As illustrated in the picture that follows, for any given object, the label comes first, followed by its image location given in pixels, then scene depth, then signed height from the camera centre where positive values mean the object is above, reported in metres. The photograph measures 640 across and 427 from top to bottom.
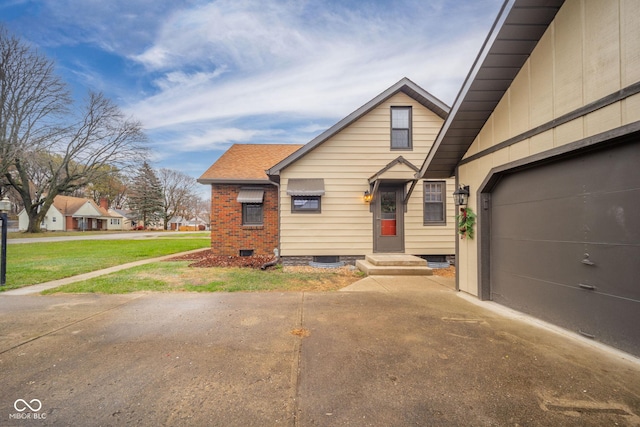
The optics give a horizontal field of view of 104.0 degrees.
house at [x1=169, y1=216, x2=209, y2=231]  53.38 -1.30
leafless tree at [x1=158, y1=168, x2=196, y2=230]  51.19 +6.22
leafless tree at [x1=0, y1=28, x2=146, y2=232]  21.50 +8.75
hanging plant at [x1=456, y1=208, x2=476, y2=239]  5.05 -0.10
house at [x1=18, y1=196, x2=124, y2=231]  40.09 +0.33
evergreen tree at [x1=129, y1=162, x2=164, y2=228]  44.66 +3.36
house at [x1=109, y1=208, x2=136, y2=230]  48.79 -0.02
